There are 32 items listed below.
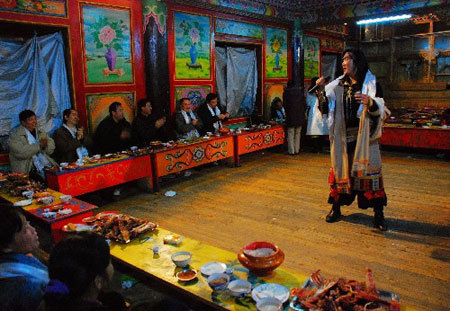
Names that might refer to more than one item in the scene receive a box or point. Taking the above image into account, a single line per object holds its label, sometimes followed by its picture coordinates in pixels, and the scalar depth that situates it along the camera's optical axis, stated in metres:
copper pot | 2.46
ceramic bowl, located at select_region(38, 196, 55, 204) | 3.94
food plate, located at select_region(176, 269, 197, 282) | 2.47
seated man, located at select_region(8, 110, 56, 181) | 5.54
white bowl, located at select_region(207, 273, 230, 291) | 2.33
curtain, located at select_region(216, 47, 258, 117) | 9.85
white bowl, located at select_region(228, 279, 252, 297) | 2.25
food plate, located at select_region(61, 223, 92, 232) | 3.22
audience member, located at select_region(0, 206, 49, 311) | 1.79
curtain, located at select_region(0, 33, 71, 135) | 6.06
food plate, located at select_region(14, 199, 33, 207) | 3.90
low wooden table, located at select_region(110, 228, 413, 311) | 2.27
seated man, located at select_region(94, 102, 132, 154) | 6.78
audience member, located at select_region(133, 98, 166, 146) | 7.22
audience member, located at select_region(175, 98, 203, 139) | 7.97
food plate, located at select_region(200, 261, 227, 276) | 2.55
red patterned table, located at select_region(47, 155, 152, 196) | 5.19
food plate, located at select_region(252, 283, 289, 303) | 2.21
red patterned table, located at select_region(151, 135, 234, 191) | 6.57
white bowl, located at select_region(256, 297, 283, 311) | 2.08
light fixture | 9.63
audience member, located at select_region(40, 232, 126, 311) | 1.70
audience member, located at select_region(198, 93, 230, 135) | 8.52
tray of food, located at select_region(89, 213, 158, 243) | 3.15
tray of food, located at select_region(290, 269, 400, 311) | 2.07
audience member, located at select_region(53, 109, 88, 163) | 6.15
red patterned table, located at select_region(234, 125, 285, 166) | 8.34
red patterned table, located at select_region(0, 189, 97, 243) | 3.42
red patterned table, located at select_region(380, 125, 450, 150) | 8.35
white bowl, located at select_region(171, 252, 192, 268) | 2.64
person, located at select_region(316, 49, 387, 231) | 4.38
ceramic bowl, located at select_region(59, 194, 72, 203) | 4.00
